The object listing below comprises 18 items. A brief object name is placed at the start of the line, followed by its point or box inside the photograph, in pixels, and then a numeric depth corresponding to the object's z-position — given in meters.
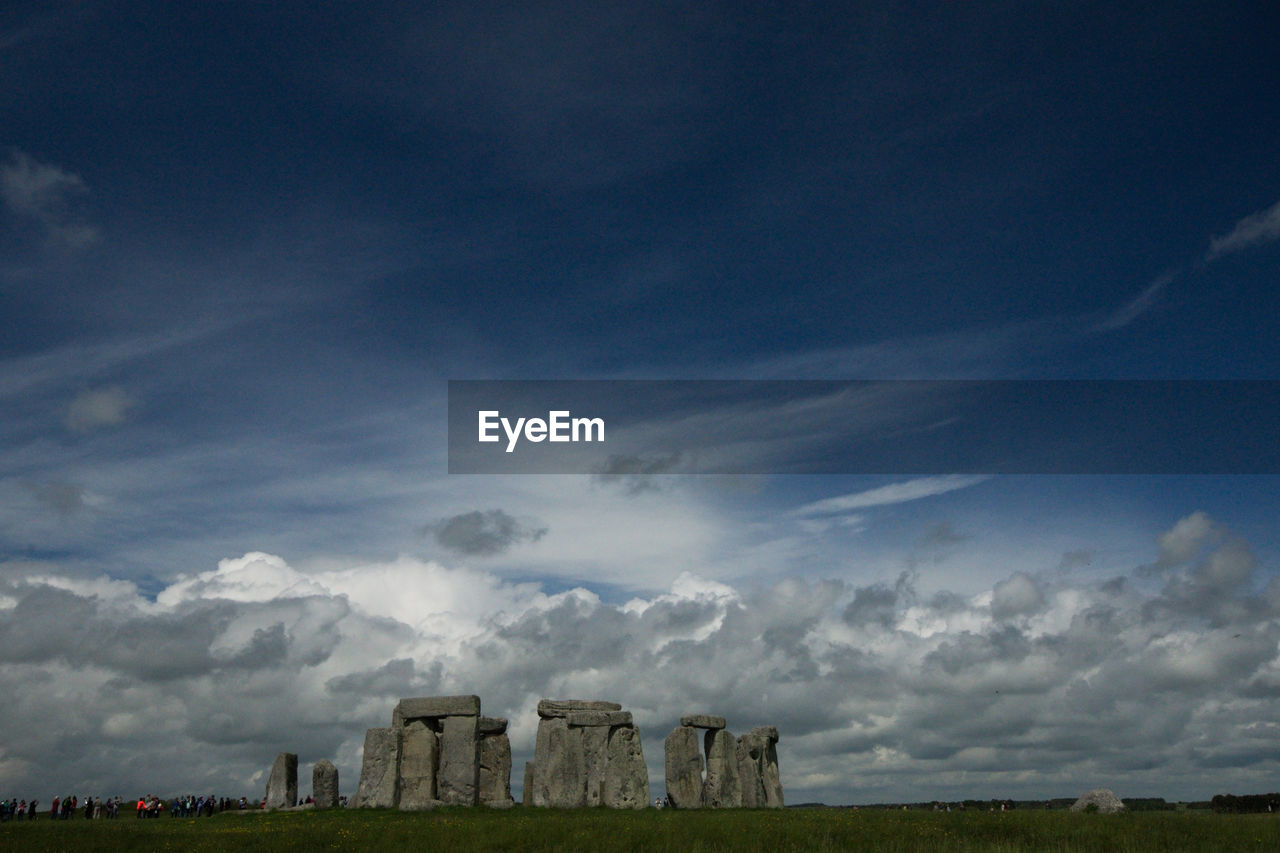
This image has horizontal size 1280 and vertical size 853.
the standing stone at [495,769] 32.34
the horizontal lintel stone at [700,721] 34.81
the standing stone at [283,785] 34.03
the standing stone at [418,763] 30.80
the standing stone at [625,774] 31.12
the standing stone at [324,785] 34.78
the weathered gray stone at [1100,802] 34.62
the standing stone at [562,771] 31.44
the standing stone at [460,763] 30.50
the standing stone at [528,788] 36.59
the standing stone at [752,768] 35.34
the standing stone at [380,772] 31.08
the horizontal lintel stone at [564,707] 33.22
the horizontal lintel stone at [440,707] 31.20
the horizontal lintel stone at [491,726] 33.47
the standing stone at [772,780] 36.28
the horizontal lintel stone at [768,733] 37.31
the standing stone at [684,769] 34.06
